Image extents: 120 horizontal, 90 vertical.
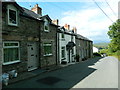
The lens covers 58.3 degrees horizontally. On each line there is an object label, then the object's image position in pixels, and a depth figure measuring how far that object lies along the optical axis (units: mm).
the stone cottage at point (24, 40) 7657
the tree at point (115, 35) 40344
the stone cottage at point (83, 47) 23614
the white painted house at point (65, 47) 15277
